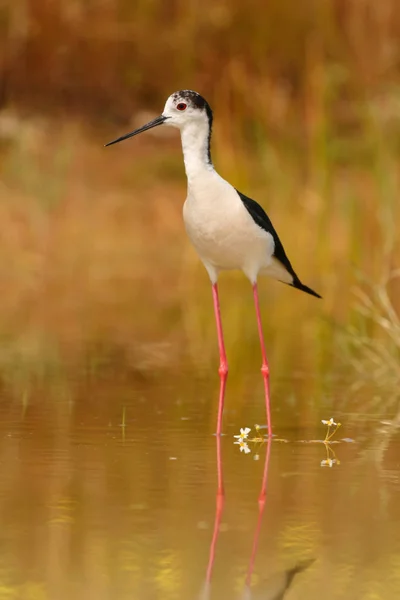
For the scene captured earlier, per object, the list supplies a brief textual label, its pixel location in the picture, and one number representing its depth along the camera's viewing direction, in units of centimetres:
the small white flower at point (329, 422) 921
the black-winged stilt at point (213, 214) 1006
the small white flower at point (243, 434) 924
